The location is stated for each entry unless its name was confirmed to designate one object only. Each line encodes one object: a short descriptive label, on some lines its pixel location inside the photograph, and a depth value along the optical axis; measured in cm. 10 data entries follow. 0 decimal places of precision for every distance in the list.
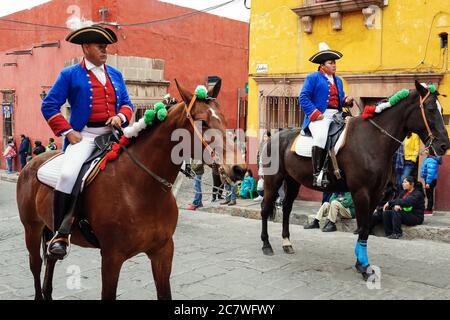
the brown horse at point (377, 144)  618
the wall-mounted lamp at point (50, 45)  1869
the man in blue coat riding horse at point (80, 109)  407
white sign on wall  1266
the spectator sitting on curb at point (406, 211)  854
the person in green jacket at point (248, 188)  1264
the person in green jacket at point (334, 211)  925
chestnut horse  381
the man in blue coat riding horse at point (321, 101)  682
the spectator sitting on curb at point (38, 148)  1731
